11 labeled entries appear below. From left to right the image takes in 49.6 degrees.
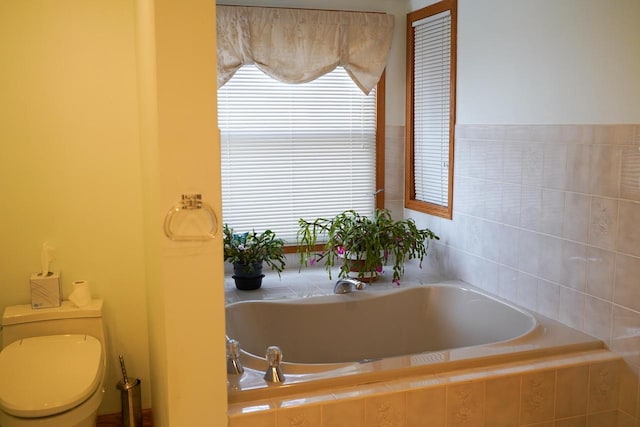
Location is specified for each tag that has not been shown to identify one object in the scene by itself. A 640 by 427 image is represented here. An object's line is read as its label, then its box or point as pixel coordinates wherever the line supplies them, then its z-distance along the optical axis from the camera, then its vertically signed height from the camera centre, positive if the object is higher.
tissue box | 2.98 -0.64
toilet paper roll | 3.02 -0.66
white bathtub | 3.17 -0.95
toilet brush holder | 2.96 -1.10
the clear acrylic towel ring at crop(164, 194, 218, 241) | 2.25 -0.24
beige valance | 4.01 +0.58
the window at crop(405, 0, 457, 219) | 4.03 +0.19
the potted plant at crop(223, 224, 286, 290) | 3.88 -0.64
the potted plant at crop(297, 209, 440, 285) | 3.97 -0.60
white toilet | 2.46 -0.86
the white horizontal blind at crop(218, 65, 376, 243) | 4.20 -0.06
